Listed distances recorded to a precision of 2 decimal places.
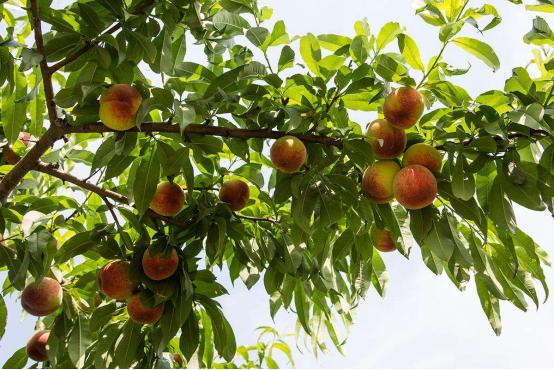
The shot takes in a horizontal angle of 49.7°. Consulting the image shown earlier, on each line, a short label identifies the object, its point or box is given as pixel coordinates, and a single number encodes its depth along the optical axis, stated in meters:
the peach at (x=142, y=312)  2.37
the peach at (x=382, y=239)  2.42
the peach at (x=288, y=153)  2.11
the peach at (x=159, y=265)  2.30
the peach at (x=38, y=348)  2.91
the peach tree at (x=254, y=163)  2.05
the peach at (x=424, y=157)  2.11
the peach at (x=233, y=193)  2.49
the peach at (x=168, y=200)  2.37
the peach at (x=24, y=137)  2.98
